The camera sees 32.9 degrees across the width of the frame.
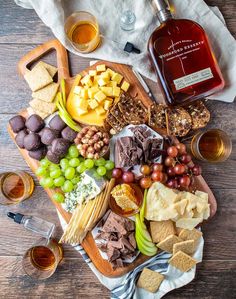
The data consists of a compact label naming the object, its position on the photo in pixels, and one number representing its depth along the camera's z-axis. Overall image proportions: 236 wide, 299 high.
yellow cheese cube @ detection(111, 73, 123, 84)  1.40
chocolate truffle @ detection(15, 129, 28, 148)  1.41
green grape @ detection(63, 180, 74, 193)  1.37
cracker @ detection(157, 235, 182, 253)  1.38
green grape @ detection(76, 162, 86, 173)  1.37
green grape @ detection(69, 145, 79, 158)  1.37
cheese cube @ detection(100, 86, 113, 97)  1.39
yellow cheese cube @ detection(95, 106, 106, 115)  1.40
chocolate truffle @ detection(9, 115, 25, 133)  1.41
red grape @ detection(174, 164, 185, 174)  1.37
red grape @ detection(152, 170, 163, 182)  1.37
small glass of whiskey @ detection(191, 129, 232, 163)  1.40
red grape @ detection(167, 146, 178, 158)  1.38
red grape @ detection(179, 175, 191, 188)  1.39
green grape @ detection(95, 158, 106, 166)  1.37
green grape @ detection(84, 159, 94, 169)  1.35
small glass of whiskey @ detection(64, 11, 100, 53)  1.40
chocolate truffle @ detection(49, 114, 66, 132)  1.39
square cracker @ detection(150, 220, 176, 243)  1.39
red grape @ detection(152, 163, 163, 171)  1.38
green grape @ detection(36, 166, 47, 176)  1.38
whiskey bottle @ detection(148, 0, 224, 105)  1.34
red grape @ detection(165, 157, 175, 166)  1.38
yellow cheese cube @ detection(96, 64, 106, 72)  1.41
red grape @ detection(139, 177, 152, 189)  1.37
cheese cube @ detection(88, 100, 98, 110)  1.38
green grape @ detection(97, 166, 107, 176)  1.36
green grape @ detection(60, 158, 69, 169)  1.38
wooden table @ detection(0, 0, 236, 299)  1.47
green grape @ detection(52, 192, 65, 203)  1.39
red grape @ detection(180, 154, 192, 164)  1.39
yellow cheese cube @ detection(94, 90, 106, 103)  1.37
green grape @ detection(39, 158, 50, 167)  1.39
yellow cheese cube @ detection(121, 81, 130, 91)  1.40
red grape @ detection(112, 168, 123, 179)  1.38
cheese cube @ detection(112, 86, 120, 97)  1.39
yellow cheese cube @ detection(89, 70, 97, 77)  1.40
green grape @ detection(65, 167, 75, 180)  1.36
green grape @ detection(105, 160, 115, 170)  1.38
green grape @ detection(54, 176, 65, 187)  1.37
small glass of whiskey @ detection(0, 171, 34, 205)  1.42
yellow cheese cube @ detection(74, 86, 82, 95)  1.40
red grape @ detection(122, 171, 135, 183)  1.38
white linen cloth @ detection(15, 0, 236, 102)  1.42
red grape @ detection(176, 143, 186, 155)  1.39
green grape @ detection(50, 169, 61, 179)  1.37
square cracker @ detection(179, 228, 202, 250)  1.40
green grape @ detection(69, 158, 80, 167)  1.36
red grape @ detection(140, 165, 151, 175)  1.37
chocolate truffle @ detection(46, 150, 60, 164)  1.37
